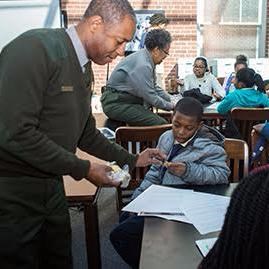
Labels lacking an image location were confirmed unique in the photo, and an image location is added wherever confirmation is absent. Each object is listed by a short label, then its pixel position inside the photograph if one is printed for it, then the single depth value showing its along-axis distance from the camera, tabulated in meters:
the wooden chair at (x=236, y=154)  1.85
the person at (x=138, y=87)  2.98
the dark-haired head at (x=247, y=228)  0.61
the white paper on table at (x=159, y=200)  1.34
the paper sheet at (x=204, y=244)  1.10
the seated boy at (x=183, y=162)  1.57
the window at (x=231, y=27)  6.18
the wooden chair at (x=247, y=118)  2.81
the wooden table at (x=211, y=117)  3.27
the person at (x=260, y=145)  2.20
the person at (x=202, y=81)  4.52
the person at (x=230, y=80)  4.69
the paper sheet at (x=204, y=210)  1.23
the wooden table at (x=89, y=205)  1.53
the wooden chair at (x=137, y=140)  2.04
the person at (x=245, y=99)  3.20
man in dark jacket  1.08
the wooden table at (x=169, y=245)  1.05
